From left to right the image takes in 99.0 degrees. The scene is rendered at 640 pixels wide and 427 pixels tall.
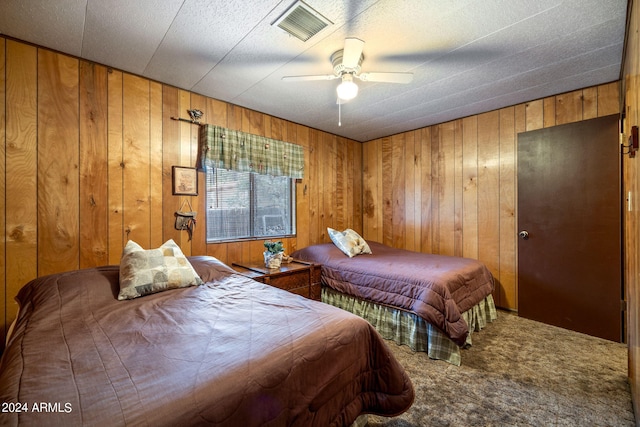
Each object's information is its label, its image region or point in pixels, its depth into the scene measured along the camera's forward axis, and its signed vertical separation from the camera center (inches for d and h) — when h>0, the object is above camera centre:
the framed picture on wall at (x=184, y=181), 102.0 +12.8
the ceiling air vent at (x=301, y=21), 63.8 +47.4
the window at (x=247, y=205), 114.3 +3.9
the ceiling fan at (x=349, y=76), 75.8 +39.7
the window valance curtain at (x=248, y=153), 108.4 +27.1
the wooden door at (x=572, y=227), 97.8 -6.1
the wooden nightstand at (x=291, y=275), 98.8 -23.6
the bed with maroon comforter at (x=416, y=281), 86.3 -25.4
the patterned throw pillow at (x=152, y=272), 65.7 -14.7
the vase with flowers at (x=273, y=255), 107.3 -16.3
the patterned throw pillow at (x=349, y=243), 131.0 -14.7
